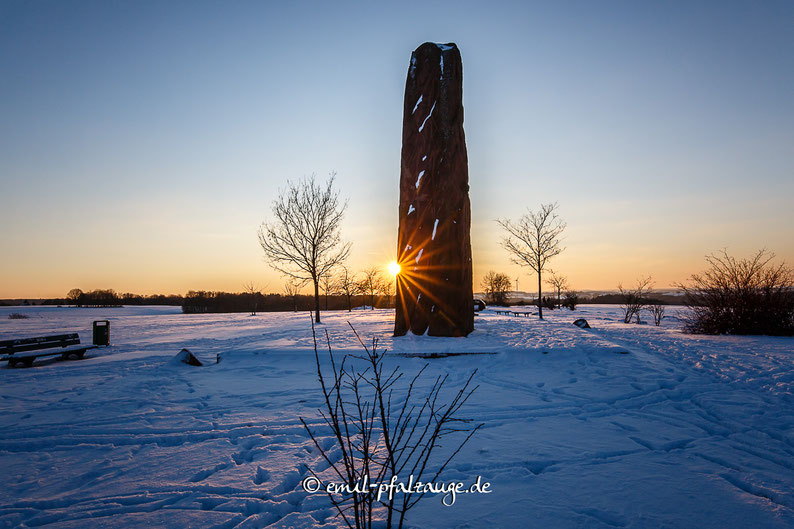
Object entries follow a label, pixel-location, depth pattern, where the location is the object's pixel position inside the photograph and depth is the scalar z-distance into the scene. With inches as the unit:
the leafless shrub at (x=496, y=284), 1741.9
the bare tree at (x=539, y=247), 700.0
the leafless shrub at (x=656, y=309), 672.0
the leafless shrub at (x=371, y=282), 1662.2
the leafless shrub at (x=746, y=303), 381.4
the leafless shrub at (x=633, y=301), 710.4
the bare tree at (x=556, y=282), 1237.2
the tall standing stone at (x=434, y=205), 391.5
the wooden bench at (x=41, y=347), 319.9
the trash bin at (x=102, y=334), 448.1
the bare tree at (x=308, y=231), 703.7
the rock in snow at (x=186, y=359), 322.0
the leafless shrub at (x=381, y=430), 107.3
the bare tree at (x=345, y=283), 1275.8
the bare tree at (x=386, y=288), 1727.6
